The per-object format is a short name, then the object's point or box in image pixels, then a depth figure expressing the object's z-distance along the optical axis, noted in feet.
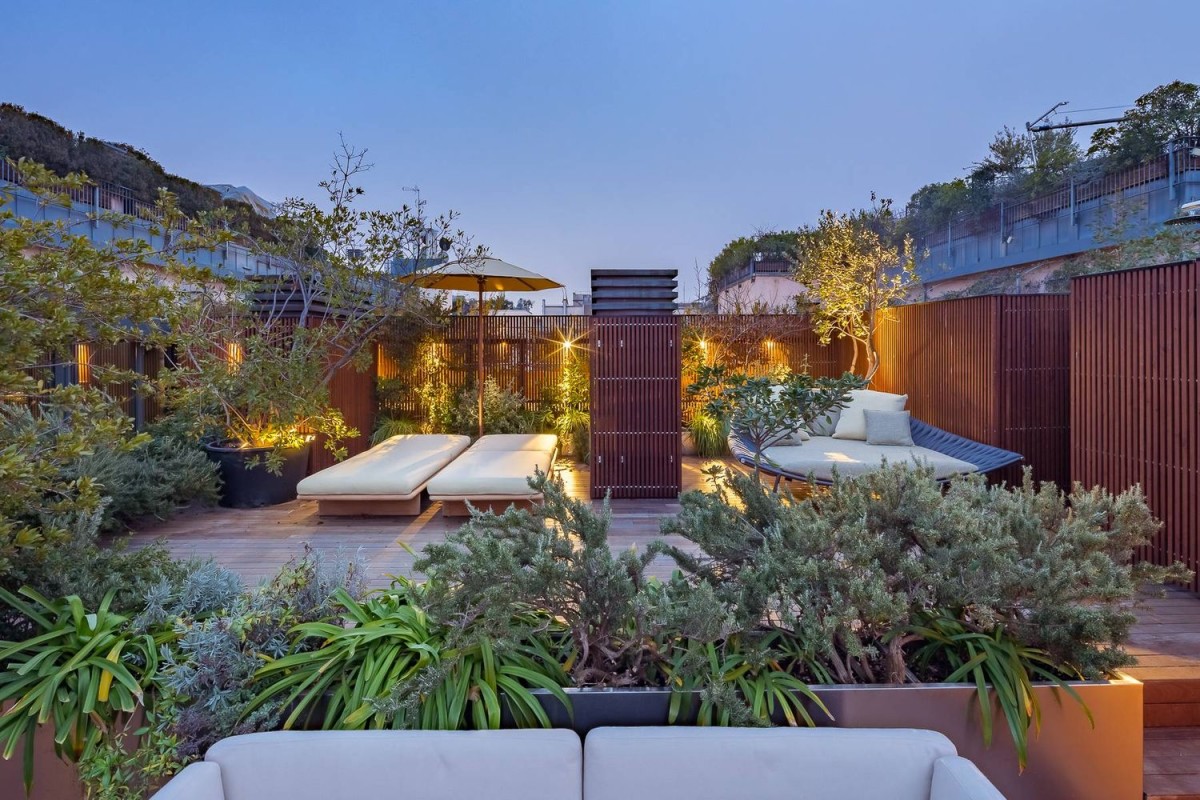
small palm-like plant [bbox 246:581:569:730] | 5.93
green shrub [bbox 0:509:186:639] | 7.67
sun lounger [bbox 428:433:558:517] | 19.81
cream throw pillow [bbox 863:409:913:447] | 24.52
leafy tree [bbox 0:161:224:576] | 7.02
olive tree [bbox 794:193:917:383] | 32.22
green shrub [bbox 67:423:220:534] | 18.22
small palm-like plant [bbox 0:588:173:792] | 6.13
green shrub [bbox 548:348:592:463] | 33.73
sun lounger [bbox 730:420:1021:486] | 20.03
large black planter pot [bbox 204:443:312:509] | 22.62
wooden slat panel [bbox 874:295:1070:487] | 22.31
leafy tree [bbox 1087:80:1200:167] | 57.57
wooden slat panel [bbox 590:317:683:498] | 24.29
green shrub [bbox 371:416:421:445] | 33.17
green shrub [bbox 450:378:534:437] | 34.99
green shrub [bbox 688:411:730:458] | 33.30
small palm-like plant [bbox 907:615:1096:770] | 6.31
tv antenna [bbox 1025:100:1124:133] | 61.11
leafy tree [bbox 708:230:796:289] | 76.89
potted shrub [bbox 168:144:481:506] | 22.18
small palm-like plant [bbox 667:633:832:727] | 5.94
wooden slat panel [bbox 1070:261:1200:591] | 14.08
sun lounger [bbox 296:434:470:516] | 20.33
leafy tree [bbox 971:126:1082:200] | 70.44
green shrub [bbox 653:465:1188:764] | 6.59
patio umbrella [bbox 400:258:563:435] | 28.99
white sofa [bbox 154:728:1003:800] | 5.17
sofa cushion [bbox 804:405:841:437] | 26.45
